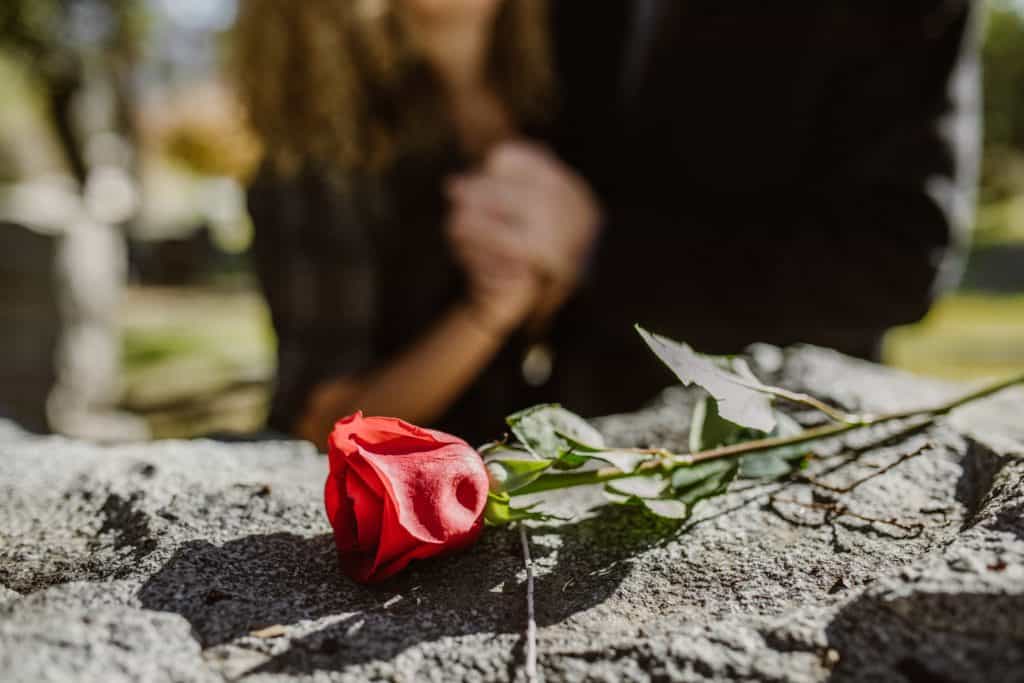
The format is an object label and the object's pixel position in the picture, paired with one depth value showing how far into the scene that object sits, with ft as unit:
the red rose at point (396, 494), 2.02
